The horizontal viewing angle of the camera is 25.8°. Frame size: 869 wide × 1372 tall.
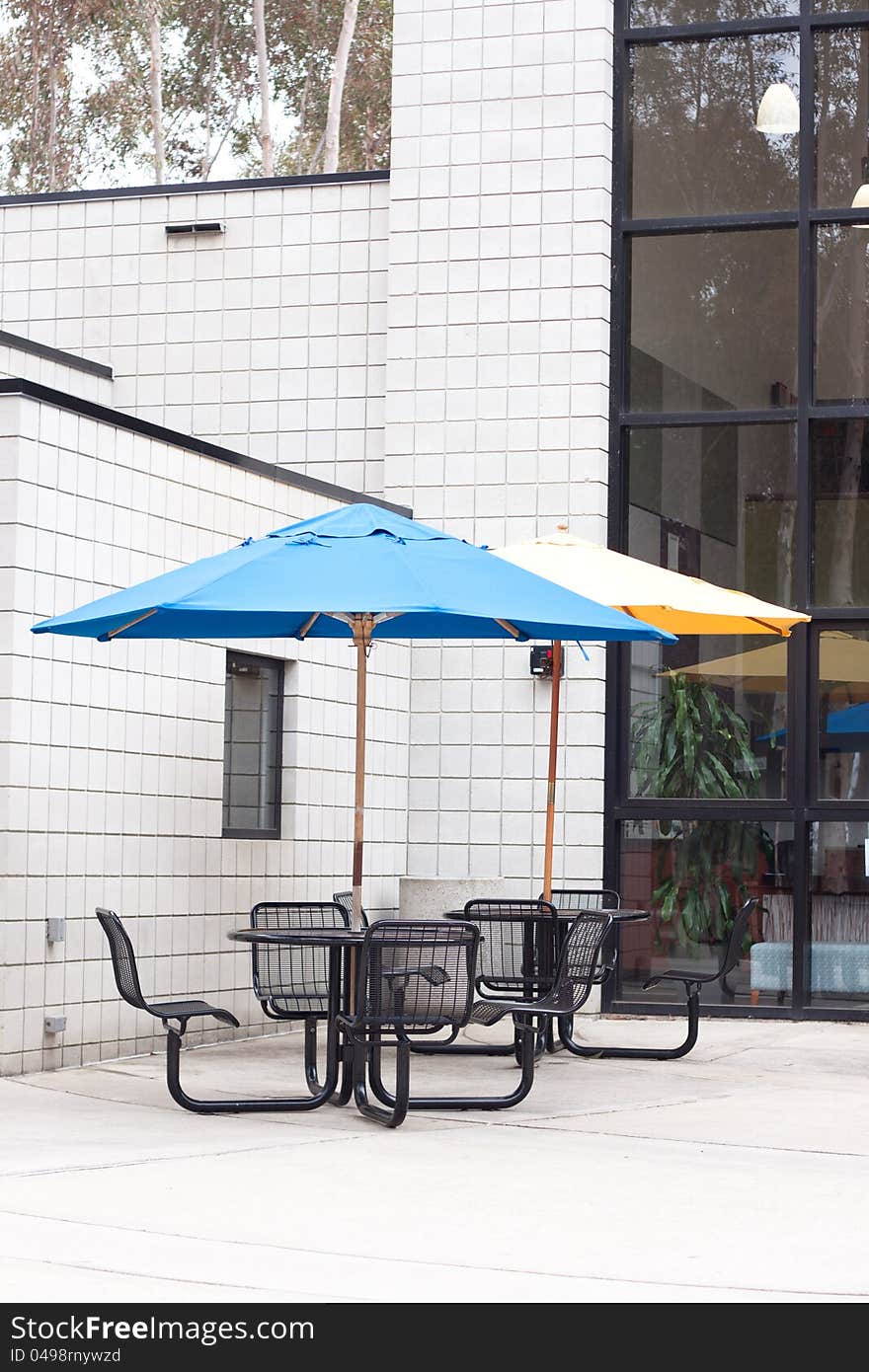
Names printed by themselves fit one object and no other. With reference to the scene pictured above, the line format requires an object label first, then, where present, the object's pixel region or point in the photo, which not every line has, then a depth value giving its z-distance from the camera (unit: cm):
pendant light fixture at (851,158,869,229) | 1261
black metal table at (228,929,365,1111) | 783
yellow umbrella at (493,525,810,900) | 930
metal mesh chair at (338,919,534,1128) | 747
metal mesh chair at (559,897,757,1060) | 984
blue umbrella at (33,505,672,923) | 738
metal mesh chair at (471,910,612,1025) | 808
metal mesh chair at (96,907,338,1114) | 759
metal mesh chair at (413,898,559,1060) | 955
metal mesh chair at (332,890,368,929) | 1093
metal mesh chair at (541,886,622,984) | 1085
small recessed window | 1110
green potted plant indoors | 1238
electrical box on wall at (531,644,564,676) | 1269
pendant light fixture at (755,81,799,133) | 1279
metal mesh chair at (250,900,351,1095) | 838
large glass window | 1234
